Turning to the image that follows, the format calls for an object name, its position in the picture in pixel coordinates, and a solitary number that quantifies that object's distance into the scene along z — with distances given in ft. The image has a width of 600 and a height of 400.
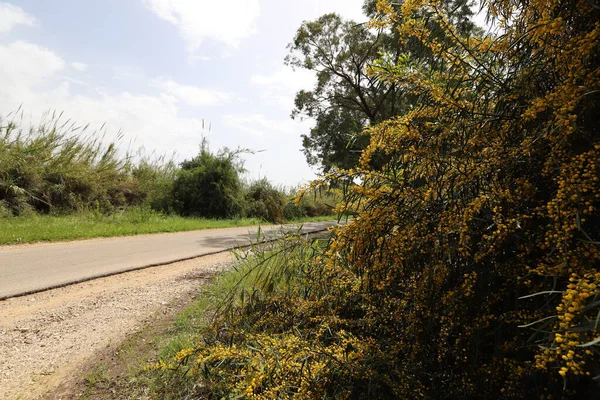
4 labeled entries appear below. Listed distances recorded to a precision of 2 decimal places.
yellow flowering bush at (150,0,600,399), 4.75
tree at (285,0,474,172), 52.85
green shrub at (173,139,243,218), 52.44
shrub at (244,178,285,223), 59.57
